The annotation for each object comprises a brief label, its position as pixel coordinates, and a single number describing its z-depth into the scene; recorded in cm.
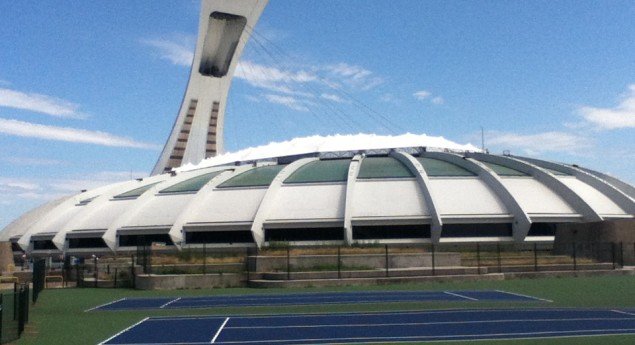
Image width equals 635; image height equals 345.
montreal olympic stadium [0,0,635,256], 4434
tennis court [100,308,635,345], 1521
